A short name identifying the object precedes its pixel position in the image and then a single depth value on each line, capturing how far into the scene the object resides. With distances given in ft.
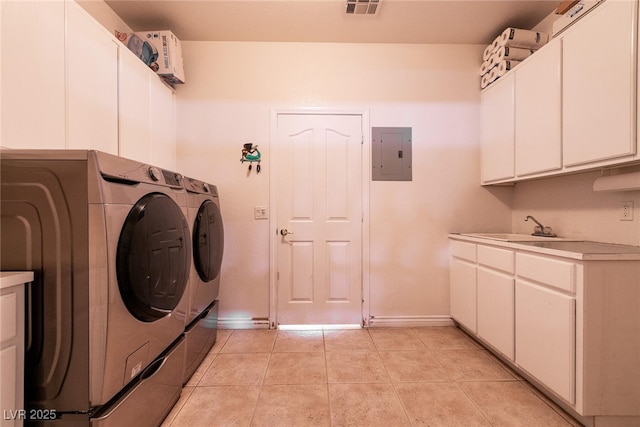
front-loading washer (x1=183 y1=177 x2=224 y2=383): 5.38
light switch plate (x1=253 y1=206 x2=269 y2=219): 8.02
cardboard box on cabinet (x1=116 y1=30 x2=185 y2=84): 6.67
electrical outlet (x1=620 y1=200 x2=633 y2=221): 5.07
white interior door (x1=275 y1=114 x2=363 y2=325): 8.03
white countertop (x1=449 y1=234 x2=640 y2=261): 4.05
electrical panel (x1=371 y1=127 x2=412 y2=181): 8.09
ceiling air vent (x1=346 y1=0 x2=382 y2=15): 6.39
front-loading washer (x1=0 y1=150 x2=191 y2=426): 2.97
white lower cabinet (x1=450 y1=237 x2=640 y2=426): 4.08
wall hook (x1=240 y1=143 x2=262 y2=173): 7.90
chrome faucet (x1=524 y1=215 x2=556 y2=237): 6.80
